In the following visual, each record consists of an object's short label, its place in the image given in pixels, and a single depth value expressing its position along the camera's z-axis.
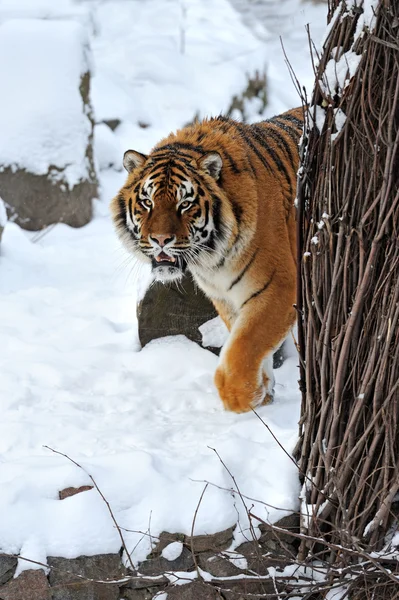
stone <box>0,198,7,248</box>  12.16
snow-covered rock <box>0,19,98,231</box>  14.91
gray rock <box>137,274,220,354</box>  8.98
